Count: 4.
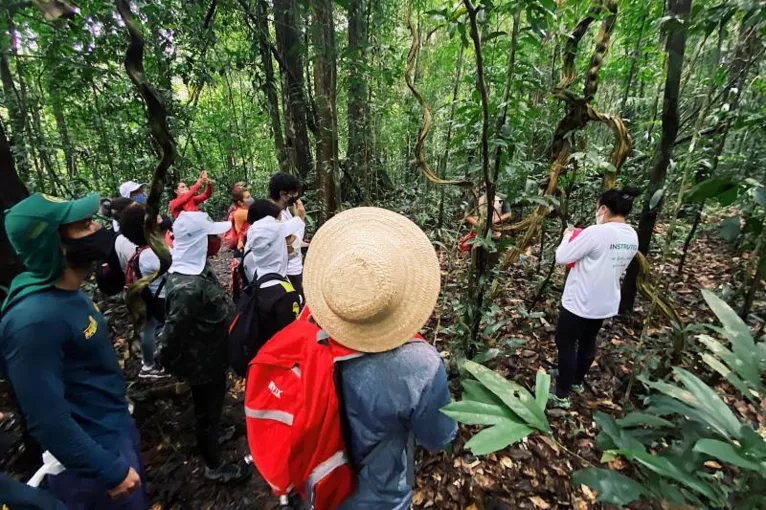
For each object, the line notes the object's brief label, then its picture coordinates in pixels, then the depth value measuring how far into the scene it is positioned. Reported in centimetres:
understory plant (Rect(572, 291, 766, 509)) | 81
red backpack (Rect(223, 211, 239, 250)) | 440
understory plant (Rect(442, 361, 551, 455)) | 87
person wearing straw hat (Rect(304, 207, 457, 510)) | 116
